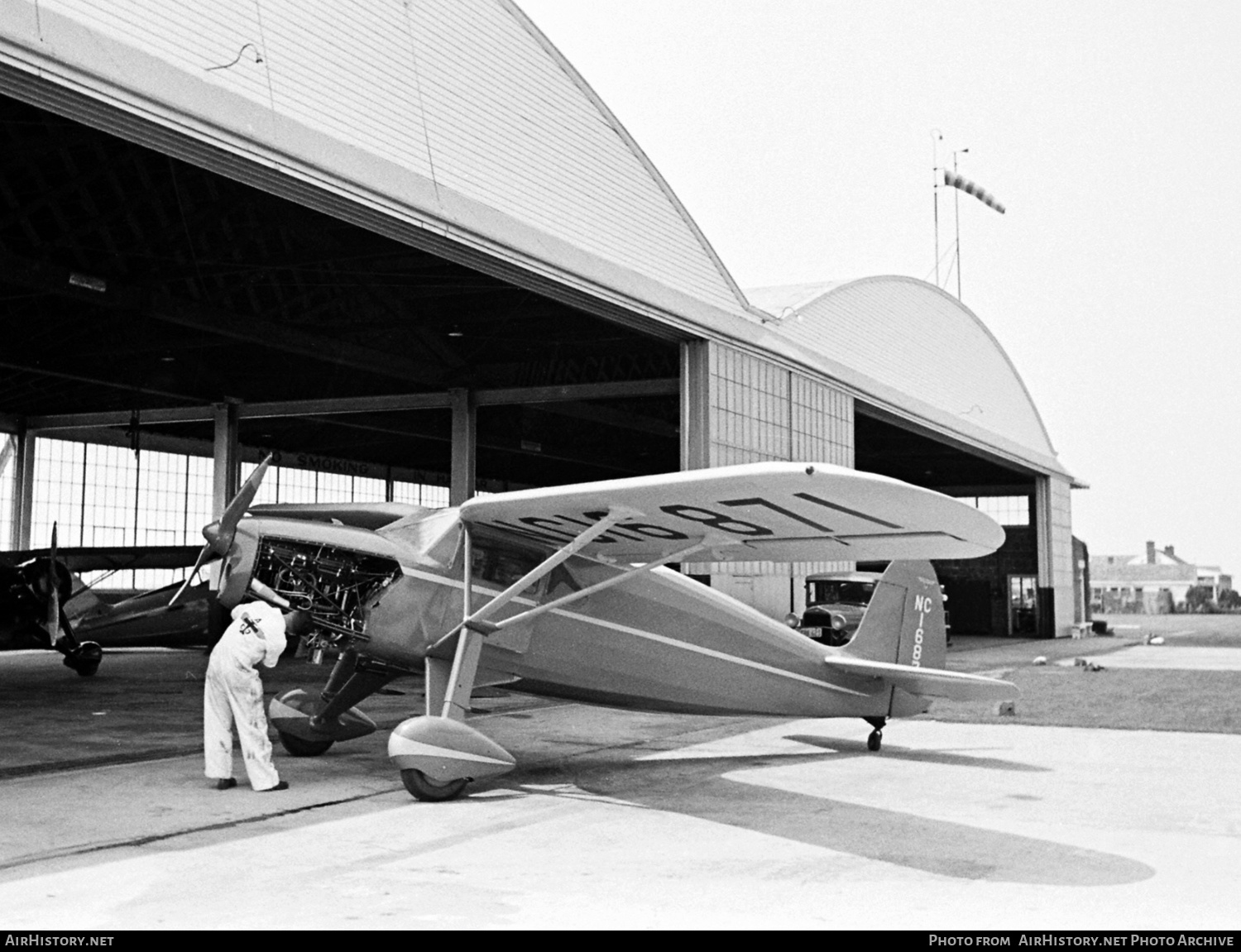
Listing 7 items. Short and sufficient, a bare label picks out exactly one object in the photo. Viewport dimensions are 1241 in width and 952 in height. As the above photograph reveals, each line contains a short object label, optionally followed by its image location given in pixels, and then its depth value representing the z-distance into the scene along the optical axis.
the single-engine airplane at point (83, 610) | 21.45
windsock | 47.91
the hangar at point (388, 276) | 12.82
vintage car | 29.92
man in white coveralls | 9.30
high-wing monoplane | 8.79
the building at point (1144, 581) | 121.28
